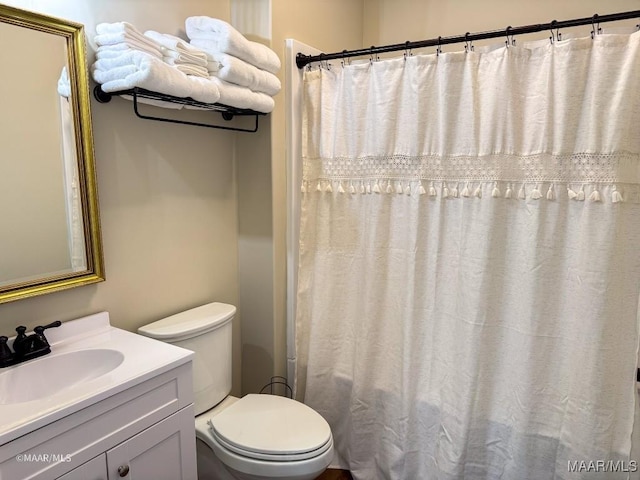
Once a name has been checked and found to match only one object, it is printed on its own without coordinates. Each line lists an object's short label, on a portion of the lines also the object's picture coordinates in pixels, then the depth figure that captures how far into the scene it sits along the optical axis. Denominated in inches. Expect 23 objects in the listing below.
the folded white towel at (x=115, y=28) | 52.5
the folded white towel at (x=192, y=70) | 57.6
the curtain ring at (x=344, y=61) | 72.5
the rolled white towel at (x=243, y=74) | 60.6
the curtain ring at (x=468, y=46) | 62.9
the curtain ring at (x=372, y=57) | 69.4
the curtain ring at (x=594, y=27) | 54.4
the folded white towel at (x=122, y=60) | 51.8
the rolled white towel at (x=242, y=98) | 61.5
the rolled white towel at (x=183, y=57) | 57.5
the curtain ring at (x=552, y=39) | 57.8
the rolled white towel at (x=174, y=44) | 57.5
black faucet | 47.9
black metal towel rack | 55.6
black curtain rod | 54.2
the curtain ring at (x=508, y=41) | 59.0
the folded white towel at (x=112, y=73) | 52.1
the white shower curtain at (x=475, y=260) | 57.5
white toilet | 58.6
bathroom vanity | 38.9
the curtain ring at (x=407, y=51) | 66.3
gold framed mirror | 49.9
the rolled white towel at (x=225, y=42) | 60.3
